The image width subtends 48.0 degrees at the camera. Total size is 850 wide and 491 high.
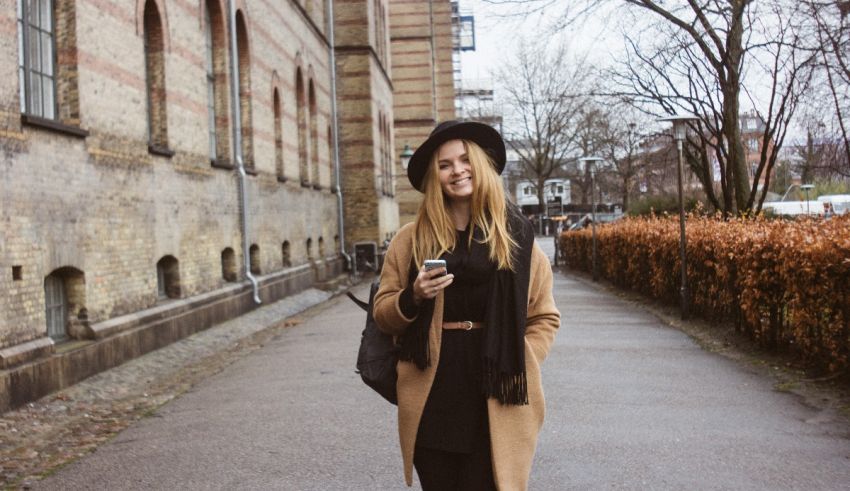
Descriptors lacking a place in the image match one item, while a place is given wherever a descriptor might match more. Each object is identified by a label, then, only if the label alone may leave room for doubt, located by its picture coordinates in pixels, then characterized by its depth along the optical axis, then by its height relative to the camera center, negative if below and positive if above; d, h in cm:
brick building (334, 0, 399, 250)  3209 +358
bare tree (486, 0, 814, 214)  1994 +308
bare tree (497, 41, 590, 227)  5788 +594
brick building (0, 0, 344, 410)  927 +72
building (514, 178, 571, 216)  8582 +281
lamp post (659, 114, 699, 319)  1459 +74
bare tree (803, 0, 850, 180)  1588 +275
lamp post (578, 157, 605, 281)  2675 +106
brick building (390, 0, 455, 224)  5047 +783
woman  329 -38
